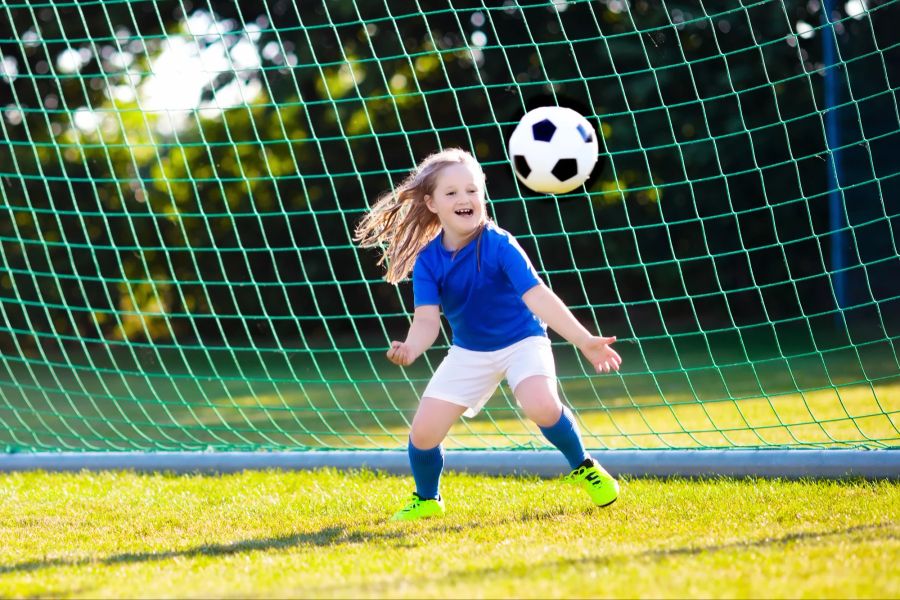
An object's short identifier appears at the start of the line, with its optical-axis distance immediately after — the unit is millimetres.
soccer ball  7402
